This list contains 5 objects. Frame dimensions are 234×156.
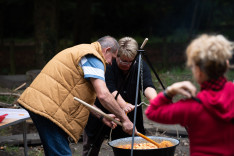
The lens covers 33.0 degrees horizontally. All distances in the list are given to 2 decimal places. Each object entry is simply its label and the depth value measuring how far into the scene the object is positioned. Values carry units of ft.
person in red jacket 7.17
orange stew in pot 12.28
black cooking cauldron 11.43
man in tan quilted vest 11.28
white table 12.63
